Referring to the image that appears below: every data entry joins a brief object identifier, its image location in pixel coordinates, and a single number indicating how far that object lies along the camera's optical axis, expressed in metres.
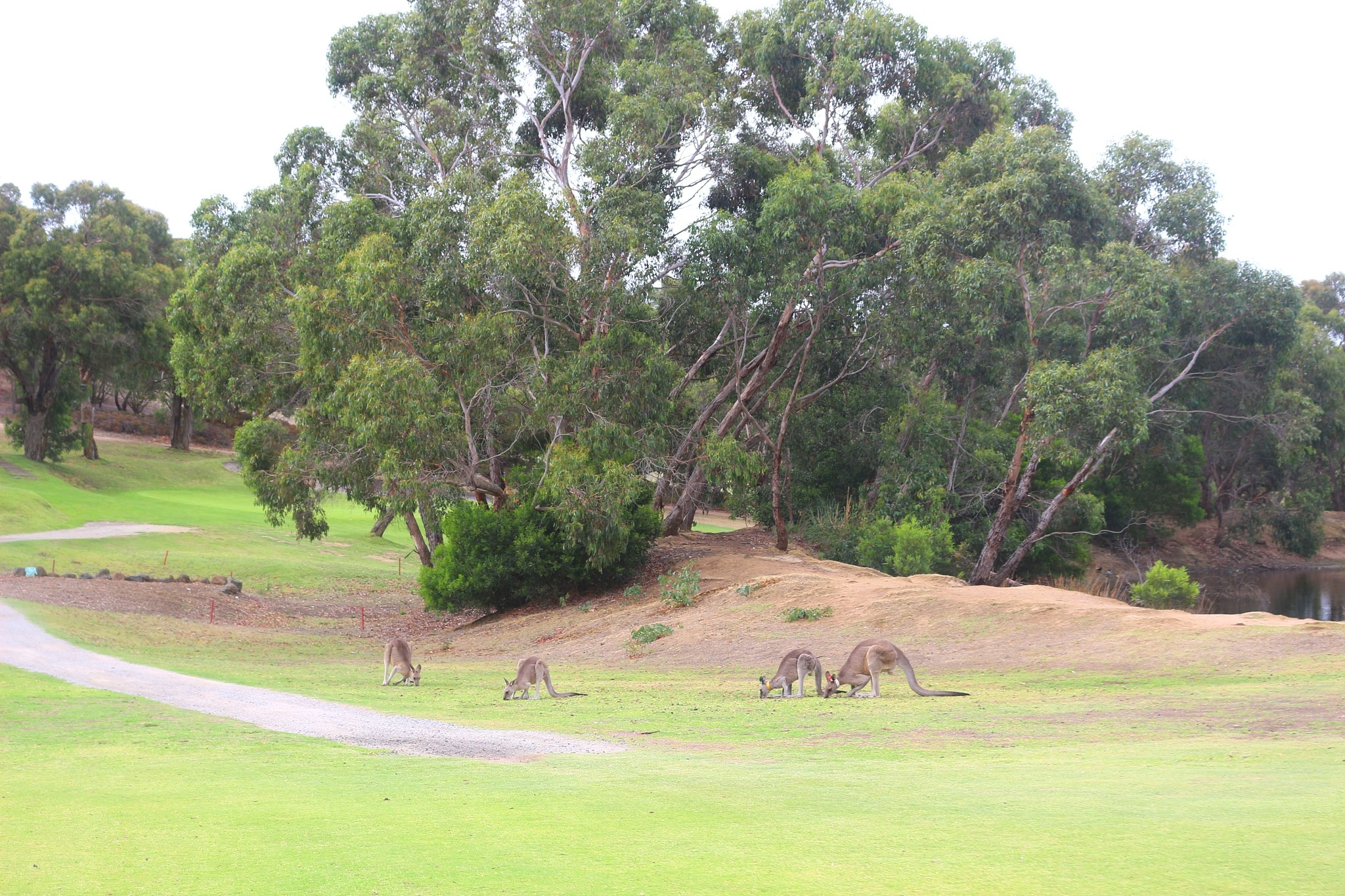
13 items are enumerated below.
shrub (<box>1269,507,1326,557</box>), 62.25
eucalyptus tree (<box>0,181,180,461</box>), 56.38
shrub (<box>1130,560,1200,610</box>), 30.17
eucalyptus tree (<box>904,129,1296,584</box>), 31.30
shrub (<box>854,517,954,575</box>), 33.16
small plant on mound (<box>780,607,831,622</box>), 23.52
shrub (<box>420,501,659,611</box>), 30.44
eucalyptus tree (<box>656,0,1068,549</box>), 31.56
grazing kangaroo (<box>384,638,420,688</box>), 18.53
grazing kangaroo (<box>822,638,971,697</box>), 15.64
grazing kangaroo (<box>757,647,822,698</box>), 15.96
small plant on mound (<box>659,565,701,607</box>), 26.91
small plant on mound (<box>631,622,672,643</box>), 24.10
